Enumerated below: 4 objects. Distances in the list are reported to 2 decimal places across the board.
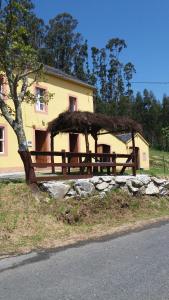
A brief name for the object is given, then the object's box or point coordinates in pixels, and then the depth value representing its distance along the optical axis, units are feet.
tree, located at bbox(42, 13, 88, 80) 213.05
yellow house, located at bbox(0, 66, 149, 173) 79.20
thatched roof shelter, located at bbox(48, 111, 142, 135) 57.41
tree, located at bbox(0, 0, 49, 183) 43.78
